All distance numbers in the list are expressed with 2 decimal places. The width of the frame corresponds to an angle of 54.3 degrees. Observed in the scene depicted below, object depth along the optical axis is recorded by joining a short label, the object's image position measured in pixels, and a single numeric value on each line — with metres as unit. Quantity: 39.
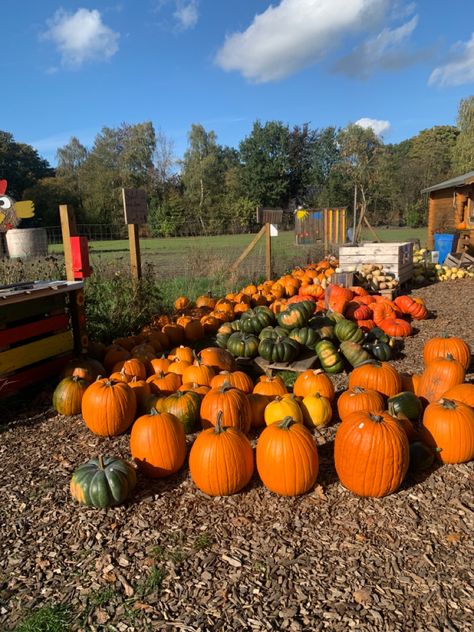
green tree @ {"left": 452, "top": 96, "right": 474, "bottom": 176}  36.38
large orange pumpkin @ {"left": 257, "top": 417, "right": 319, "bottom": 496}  2.69
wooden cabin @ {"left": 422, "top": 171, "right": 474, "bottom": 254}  15.41
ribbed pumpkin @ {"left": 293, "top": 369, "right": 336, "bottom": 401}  3.84
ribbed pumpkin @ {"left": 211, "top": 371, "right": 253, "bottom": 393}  3.89
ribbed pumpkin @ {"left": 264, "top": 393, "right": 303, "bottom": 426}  3.38
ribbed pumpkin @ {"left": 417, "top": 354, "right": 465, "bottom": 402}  3.66
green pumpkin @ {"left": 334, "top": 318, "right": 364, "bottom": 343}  5.41
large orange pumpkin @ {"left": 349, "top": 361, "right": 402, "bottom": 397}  3.82
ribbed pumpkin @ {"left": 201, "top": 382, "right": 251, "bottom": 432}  3.33
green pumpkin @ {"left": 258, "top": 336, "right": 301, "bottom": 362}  4.92
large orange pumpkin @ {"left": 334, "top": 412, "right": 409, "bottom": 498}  2.62
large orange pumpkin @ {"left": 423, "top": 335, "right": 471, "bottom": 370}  4.33
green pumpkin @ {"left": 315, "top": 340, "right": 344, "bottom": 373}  4.88
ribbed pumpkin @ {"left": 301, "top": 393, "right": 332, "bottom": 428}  3.53
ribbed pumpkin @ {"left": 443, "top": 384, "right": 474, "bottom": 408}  3.31
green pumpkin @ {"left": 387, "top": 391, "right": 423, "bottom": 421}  3.45
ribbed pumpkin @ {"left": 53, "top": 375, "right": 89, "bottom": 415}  3.97
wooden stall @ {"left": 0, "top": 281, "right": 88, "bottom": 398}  4.09
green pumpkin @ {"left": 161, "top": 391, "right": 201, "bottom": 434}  3.49
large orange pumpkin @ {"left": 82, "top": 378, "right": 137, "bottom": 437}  3.55
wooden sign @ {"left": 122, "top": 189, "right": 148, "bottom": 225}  6.40
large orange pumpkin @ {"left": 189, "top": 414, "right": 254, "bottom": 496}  2.73
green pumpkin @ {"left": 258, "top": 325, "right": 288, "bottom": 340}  5.23
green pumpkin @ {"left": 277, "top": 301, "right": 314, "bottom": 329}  5.54
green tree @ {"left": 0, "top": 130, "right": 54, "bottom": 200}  47.59
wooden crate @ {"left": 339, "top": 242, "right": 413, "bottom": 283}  9.02
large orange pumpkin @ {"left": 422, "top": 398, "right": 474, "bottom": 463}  2.95
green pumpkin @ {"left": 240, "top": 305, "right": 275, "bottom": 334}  5.83
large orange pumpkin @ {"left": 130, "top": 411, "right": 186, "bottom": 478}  2.98
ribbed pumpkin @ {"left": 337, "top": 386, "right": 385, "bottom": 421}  3.37
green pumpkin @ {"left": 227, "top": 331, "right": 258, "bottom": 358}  5.14
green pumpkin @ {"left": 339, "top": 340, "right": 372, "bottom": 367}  4.88
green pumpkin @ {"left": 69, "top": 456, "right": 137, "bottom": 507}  2.65
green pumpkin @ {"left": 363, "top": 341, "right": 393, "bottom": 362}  5.14
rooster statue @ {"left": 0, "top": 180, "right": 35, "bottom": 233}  5.86
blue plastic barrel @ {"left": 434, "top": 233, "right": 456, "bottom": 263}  13.82
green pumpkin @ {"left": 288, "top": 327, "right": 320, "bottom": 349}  5.20
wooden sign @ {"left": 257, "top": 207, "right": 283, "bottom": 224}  10.48
